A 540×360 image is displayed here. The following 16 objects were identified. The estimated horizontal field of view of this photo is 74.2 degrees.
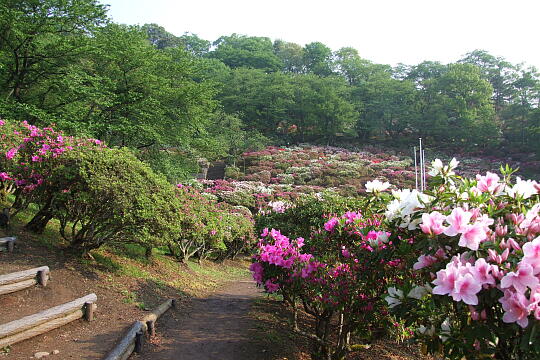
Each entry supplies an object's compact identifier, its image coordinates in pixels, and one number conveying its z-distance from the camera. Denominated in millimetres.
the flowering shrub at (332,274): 3554
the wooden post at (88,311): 4758
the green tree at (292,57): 61062
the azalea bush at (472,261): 1524
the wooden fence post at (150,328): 4926
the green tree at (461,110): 35938
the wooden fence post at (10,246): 5668
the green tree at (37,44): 10016
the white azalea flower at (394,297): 2090
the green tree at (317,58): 54906
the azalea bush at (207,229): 8609
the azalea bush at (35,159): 5727
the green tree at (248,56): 57562
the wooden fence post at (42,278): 5074
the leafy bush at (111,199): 5551
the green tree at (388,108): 39969
